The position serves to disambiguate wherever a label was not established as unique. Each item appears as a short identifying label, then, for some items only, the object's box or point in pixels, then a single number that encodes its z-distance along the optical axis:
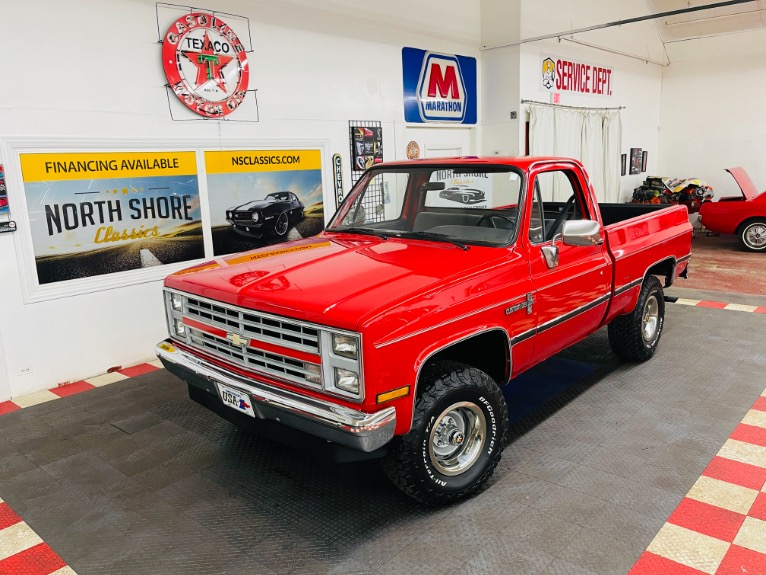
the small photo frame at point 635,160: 12.81
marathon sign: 7.96
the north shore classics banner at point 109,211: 4.91
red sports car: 10.45
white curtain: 9.52
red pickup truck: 2.66
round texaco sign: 5.49
